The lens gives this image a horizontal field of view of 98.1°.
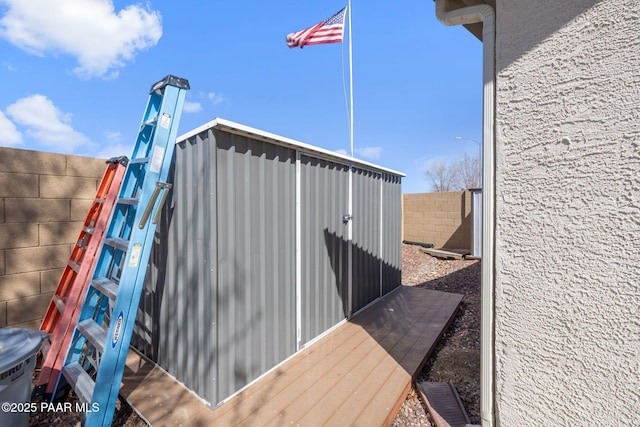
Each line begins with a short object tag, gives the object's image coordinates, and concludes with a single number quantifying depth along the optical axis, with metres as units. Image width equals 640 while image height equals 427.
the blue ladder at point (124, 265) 1.87
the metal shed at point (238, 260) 2.17
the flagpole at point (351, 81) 8.10
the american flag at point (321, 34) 6.69
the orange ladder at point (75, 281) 2.30
